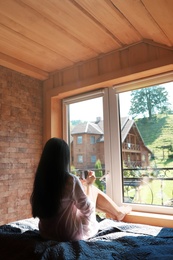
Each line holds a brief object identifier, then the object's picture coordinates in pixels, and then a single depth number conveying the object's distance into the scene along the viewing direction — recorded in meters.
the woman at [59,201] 1.33
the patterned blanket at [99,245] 1.05
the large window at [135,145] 1.96
